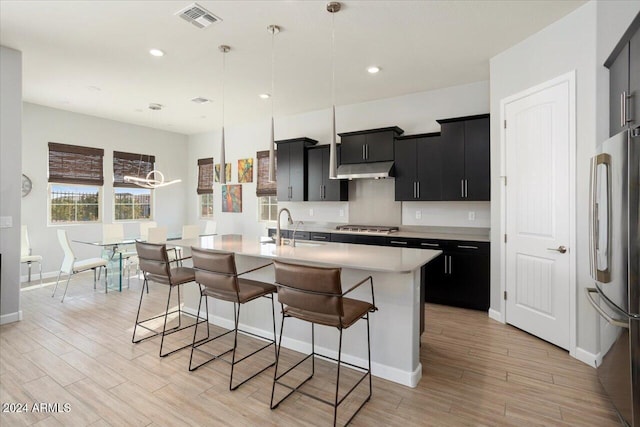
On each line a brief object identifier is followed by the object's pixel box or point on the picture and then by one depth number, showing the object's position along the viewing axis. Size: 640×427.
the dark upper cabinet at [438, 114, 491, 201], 4.17
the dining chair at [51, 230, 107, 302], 4.68
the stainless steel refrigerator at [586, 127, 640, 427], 1.76
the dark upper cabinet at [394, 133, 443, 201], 4.57
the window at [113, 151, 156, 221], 6.90
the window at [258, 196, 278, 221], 6.91
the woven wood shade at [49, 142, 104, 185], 5.97
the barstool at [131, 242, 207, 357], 2.99
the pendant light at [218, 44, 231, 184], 3.45
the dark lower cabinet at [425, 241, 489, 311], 4.06
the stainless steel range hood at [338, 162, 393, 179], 4.85
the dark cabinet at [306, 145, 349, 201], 5.57
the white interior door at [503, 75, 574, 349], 3.05
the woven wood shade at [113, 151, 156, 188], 6.86
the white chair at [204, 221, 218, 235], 7.20
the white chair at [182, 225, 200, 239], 5.74
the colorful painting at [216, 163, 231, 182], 7.48
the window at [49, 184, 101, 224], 6.04
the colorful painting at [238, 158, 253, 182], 7.15
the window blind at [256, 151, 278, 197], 6.82
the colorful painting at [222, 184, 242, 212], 7.34
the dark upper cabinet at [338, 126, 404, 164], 4.94
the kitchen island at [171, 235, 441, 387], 2.47
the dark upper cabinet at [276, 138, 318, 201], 5.89
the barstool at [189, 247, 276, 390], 2.48
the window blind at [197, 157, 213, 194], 7.89
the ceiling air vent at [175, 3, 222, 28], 2.91
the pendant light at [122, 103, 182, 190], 5.73
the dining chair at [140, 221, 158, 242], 6.35
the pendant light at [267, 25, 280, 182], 3.14
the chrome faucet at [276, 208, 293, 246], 3.33
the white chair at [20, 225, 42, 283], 5.20
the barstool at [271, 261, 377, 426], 1.97
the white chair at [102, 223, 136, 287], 5.19
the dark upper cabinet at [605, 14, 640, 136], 2.16
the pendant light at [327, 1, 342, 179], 2.83
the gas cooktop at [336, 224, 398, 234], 5.08
